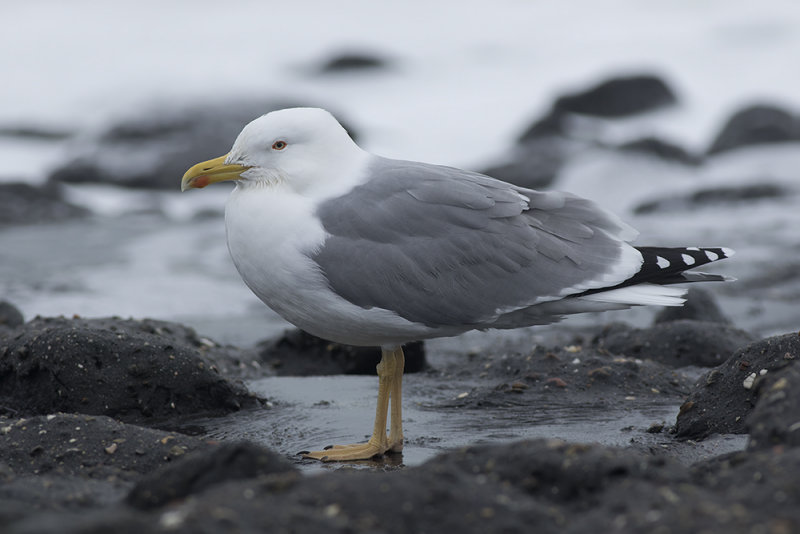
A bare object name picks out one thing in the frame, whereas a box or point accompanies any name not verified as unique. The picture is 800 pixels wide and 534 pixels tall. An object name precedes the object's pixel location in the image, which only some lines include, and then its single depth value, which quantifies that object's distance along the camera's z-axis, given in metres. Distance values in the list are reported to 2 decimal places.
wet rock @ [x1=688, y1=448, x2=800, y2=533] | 5.24
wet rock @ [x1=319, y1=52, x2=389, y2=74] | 54.37
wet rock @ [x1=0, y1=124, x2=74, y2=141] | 44.19
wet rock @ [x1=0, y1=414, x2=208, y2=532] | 7.95
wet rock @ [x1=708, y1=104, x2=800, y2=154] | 38.53
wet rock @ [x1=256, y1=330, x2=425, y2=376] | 14.42
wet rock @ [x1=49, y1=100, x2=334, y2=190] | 37.69
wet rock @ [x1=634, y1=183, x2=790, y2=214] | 32.69
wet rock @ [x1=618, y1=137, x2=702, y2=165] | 37.91
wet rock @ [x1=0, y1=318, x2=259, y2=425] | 11.06
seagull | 10.13
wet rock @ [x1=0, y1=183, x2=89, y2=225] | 30.78
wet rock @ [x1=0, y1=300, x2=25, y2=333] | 16.05
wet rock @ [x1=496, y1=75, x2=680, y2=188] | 37.44
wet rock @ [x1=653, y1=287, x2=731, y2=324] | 16.19
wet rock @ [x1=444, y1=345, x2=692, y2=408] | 11.76
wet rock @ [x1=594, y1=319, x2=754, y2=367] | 13.82
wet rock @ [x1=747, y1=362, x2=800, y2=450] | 6.71
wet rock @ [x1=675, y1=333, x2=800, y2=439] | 9.73
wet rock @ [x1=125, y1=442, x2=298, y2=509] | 6.45
